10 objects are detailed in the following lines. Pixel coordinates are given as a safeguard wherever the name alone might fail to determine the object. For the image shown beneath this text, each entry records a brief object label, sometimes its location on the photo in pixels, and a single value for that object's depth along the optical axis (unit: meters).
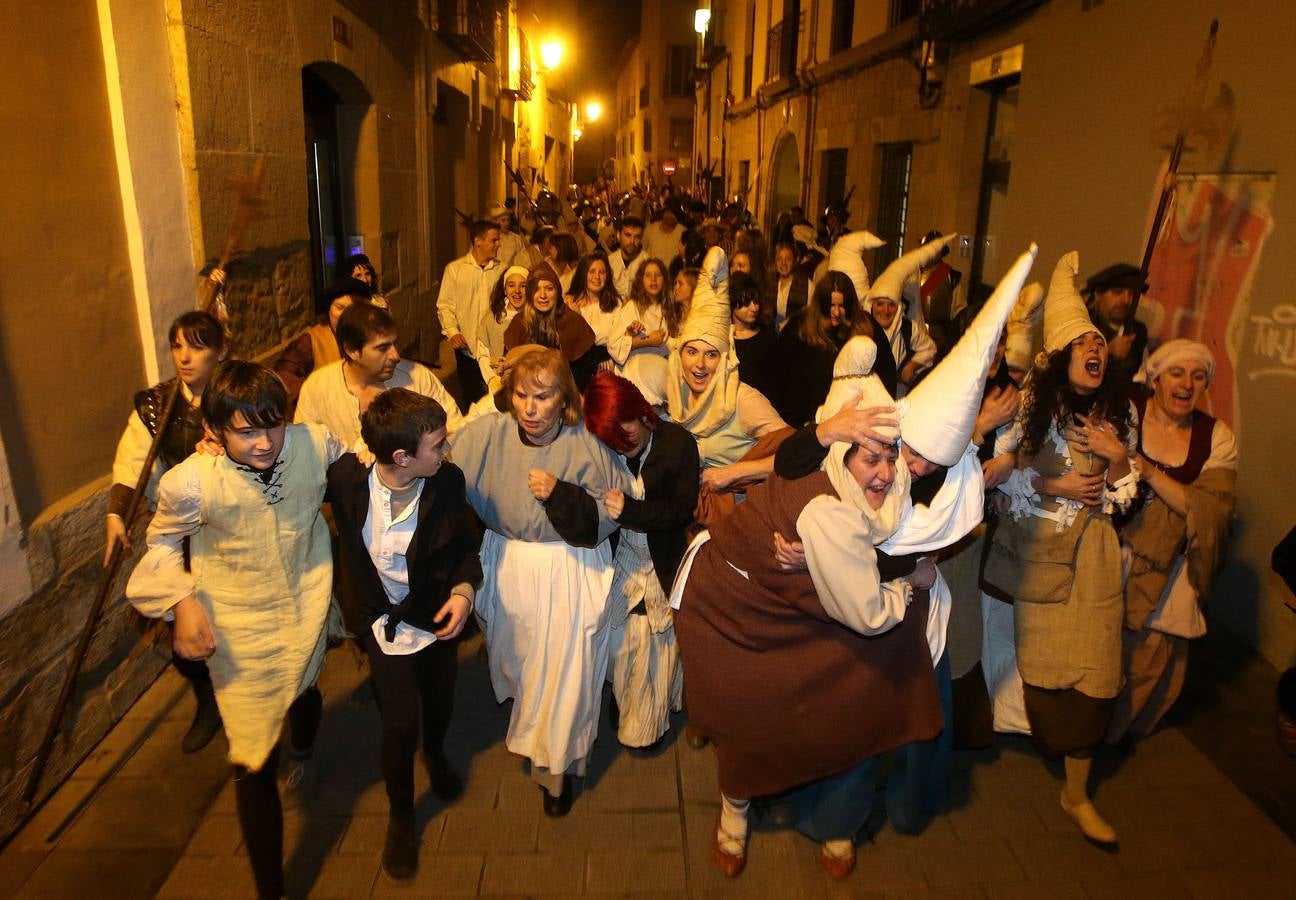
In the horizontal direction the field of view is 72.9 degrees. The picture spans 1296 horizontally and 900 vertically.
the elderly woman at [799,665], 2.73
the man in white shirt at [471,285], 7.43
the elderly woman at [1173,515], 3.48
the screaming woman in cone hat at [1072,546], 3.33
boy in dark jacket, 2.86
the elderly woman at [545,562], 3.25
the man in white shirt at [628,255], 9.07
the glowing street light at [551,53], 23.84
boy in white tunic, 2.74
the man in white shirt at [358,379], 3.89
